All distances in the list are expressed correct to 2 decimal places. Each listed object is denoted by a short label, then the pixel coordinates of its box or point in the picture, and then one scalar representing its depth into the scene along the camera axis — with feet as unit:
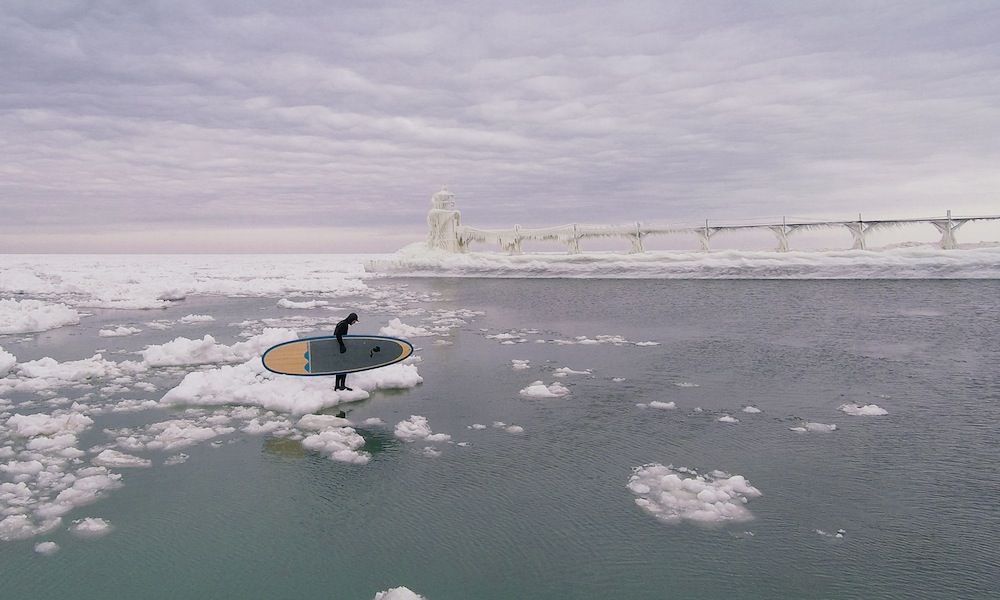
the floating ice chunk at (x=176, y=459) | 25.55
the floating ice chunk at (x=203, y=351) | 46.06
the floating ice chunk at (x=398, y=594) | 15.25
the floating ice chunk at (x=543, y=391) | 36.60
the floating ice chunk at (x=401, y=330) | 60.80
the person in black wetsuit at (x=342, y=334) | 34.64
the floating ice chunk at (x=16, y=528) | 19.02
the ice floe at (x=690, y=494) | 20.11
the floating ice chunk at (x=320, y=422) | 30.30
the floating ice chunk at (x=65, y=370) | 40.55
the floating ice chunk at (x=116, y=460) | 25.17
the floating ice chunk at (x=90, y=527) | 19.31
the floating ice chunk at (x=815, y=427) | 29.01
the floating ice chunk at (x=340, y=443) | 25.88
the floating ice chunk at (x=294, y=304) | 93.15
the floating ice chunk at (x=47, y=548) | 18.07
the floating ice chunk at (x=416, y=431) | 28.43
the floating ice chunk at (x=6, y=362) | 42.92
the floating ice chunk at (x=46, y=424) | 28.86
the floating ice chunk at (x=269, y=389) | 33.45
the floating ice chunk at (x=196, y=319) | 77.05
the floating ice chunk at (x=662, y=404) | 33.63
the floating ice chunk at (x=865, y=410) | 31.58
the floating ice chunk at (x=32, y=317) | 68.03
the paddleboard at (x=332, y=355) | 34.65
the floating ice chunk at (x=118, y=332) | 63.62
